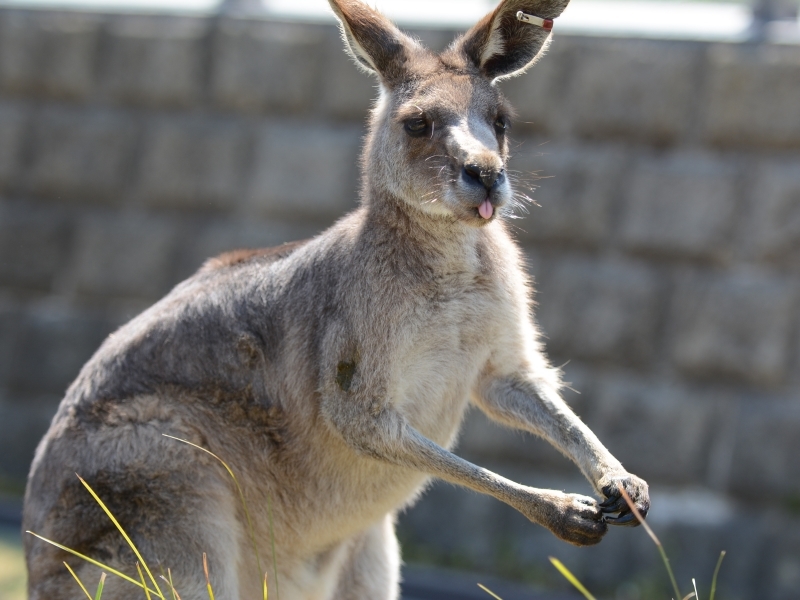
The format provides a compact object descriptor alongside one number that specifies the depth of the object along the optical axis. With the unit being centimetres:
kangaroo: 767
